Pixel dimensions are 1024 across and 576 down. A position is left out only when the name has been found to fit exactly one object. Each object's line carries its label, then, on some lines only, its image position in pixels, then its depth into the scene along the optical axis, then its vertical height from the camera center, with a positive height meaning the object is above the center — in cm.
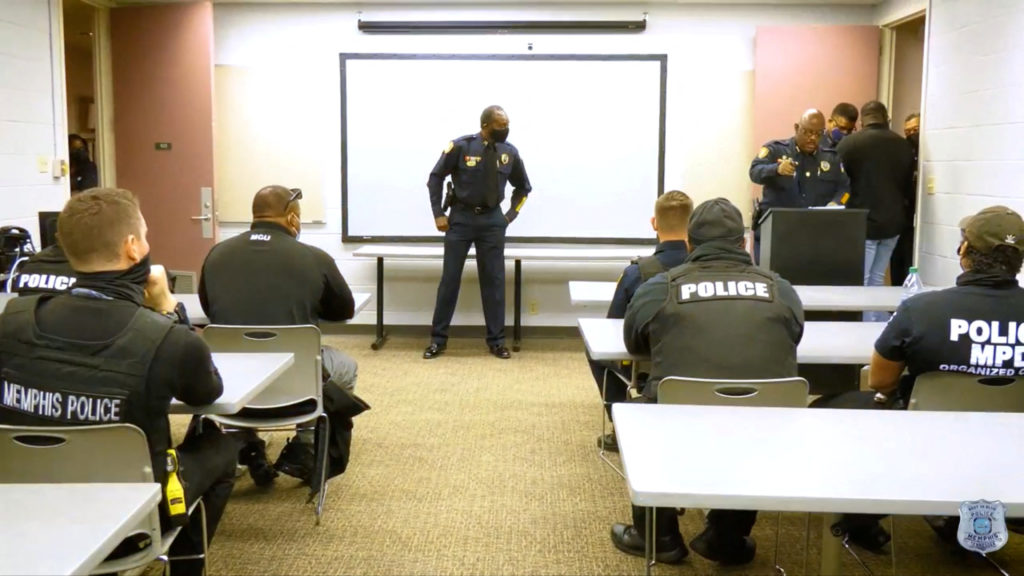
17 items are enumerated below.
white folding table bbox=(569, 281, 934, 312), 386 -53
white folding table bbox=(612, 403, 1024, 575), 152 -53
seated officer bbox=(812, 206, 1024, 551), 248 -37
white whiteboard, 686 +32
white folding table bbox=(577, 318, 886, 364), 298 -56
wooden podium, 462 -34
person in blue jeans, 589 +8
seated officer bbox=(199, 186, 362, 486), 341 -42
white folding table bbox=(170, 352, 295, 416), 229 -57
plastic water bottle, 427 -50
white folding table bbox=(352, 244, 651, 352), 673 -58
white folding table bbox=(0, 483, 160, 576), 129 -55
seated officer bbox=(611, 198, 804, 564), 266 -40
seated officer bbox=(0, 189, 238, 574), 201 -38
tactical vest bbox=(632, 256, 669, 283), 344 -34
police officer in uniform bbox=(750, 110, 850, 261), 579 +4
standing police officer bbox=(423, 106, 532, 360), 633 -24
